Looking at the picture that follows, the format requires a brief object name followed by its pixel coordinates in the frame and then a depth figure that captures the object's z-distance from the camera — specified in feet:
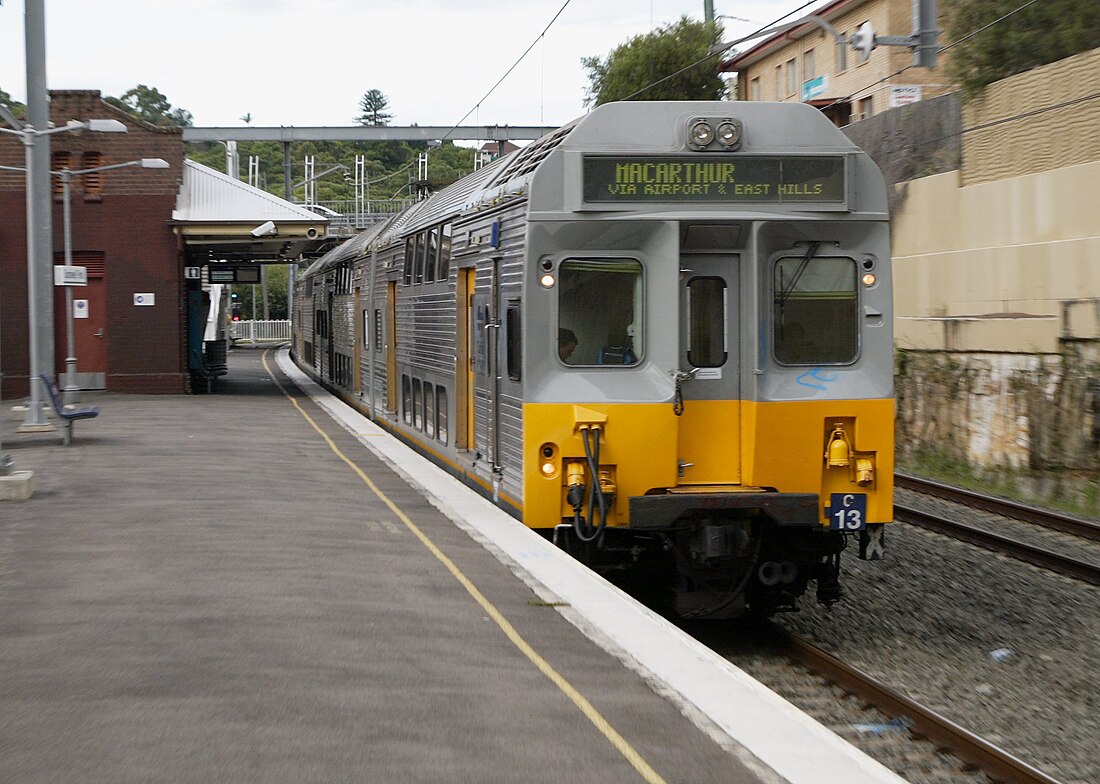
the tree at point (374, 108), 588.50
